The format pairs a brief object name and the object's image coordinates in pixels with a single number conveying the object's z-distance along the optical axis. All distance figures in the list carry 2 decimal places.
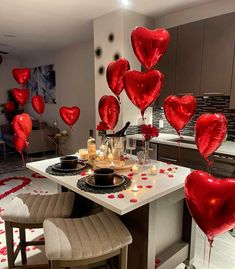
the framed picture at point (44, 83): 5.82
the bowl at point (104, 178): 1.43
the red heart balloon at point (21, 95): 3.61
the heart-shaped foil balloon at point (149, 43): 1.71
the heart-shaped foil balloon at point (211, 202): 0.93
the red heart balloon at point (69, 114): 2.82
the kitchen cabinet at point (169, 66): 3.09
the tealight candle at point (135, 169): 1.74
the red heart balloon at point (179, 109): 1.98
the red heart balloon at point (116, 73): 2.07
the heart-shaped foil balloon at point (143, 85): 1.72
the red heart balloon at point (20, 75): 3.33
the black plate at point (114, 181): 1.41
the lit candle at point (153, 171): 1.69
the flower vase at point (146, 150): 1.93
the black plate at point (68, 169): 1.70
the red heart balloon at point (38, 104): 3.46
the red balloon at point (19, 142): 2.70
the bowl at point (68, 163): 1.74
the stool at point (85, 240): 1.17
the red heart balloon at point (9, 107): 6.60
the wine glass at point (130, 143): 2.07
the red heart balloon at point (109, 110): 2.13
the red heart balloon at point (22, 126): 2.48
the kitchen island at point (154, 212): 1.31
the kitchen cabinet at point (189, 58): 2.83
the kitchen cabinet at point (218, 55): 2.56
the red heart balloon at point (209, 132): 1.43
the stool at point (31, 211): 1.55
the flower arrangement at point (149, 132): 1.87
